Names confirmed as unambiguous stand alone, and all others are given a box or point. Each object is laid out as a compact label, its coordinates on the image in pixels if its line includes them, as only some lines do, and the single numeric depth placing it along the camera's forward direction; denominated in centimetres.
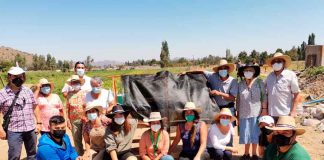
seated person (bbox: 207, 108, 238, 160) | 534
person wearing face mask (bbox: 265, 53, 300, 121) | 509
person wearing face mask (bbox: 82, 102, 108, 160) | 528
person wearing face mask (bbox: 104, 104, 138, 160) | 502
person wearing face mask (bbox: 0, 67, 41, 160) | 474
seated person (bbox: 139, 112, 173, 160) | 511
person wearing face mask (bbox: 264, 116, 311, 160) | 337
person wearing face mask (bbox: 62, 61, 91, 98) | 603
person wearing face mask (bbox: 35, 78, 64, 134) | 573
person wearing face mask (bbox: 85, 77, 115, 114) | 562
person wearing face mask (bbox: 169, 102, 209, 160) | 519
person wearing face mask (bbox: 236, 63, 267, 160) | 529
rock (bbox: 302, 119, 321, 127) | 902
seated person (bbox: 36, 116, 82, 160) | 408
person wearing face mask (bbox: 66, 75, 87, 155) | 572
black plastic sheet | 580
